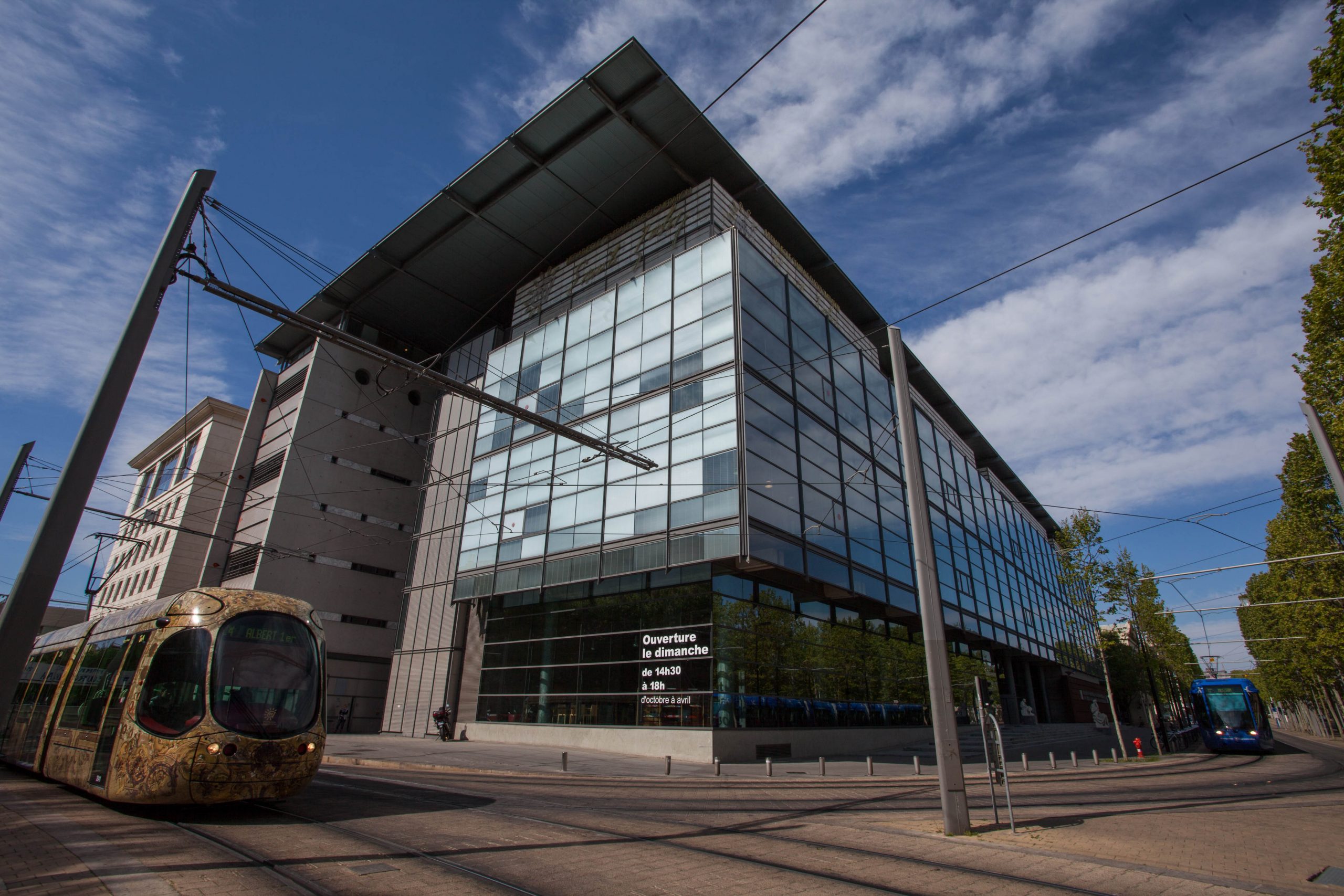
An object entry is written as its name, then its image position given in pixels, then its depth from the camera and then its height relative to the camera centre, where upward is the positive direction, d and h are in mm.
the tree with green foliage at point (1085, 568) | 29469 +6603
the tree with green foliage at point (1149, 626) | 29391 +5130
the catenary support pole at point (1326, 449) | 11344 +4562
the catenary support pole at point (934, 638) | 9234 +1147
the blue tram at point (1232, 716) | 29625 +515
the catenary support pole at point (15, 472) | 16719 +5538
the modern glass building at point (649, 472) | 24641 +10306
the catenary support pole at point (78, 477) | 5848 +2028
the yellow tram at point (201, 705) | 8586 -12
